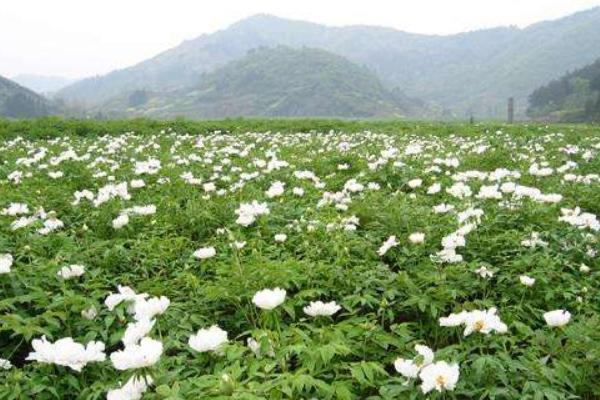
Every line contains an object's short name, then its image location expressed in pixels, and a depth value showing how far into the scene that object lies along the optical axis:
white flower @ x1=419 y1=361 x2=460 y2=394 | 2.35
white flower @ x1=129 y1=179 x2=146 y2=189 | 6.39
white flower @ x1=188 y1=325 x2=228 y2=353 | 2.69
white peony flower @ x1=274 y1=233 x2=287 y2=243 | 4.45
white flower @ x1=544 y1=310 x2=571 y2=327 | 2.92
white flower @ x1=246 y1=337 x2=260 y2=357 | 2.70
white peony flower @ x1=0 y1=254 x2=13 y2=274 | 3.53
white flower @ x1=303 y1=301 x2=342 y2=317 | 3.09
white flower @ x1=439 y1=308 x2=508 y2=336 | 2.78
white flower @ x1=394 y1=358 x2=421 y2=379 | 2.52
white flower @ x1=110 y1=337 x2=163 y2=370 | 2.29
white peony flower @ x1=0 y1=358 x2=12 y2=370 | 2.87
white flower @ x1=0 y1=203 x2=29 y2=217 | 5.05
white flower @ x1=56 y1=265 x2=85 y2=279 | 3.80
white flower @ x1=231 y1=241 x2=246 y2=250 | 4.03
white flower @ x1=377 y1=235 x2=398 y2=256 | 4.10
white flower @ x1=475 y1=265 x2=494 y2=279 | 3.69
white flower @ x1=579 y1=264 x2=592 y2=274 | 3.81
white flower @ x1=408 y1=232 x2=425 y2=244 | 4.26
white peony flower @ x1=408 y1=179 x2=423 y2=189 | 6.20
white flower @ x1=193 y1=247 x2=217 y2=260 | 4.13
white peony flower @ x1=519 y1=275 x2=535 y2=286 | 3.51
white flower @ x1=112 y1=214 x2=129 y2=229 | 4.82
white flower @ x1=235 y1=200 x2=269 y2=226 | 4.75
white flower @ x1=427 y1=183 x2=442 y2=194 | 5.79
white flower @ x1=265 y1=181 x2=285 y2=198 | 5.72
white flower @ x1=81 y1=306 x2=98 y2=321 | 3.33
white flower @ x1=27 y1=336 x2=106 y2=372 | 2.55
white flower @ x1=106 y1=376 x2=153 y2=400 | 2.29
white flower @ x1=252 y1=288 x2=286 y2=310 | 2.97
